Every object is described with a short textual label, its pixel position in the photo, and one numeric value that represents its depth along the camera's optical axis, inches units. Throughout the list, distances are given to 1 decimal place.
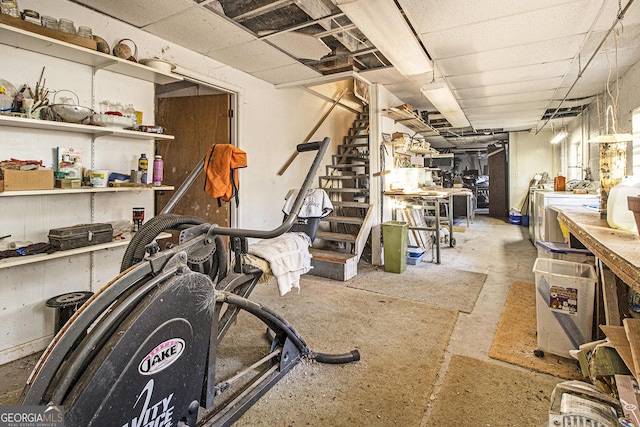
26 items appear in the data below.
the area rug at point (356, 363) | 65.0
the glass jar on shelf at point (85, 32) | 91.2
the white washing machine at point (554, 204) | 152.9
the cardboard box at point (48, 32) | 75.2
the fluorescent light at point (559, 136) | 256.6
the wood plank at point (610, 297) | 70.8
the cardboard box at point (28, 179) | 75.8
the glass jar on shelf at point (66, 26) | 87.3
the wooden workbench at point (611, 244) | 45.3
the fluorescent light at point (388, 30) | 87.7
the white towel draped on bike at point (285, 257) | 69.2
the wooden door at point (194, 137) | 147.9
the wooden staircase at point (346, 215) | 156.9
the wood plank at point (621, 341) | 54.9
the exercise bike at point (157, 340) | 38.9
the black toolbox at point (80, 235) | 84.7
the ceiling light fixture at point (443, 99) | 147.5
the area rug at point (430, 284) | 126.3
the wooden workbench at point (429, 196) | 174.9
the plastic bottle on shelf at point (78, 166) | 91.6
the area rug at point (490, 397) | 63.1
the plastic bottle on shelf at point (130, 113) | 98.3
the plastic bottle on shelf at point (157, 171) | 109.0
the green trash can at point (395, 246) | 160.9
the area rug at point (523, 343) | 79.7
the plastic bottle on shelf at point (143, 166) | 105.3
